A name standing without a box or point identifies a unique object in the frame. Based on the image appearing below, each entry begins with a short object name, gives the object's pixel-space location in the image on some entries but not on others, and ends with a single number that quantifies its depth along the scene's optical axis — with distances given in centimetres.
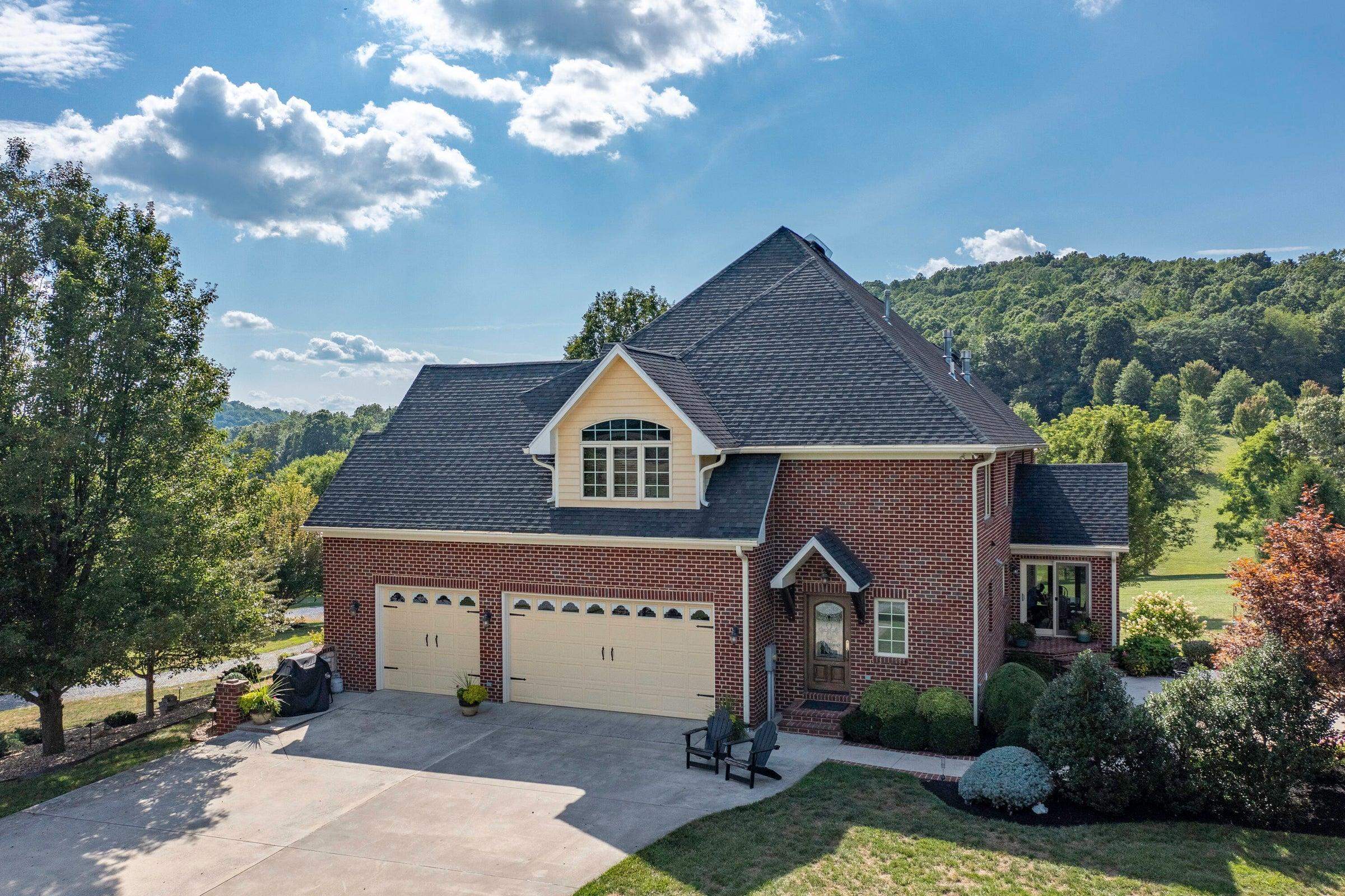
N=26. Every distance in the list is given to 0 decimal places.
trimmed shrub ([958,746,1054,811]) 1252
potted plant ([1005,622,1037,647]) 2078
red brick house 1641
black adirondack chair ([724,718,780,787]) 1355
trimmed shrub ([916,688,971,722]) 1534
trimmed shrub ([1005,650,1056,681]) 1941
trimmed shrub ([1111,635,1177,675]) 2086
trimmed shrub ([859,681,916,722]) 1560
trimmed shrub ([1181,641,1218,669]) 2208
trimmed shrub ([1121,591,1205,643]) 2398
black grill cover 1781
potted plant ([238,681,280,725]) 1723
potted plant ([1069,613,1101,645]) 2159
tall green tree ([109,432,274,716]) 1664
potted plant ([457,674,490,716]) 1733
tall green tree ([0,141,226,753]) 1599
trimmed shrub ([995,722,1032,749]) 1477
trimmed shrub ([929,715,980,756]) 1513
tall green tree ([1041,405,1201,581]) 3425
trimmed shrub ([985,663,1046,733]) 1540
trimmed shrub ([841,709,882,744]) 1561
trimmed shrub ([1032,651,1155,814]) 1240
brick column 1725
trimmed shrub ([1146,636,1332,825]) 1194
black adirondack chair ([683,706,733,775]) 1420
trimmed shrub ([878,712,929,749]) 1534
